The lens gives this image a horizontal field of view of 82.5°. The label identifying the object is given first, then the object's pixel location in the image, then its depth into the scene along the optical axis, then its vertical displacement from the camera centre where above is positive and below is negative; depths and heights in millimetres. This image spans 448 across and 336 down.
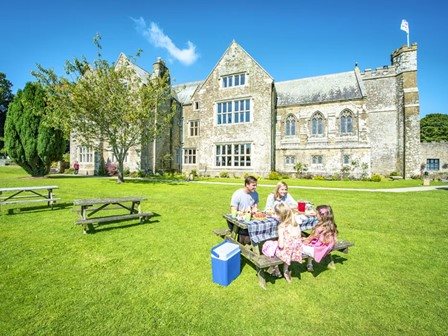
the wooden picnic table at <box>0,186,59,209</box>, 9417 -1439
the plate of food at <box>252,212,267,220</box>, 5555 -1175
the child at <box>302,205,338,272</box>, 4973 -1478
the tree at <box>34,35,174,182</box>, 19062 +4766
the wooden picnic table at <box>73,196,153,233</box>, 7369 -1631
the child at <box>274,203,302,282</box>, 4660 -1417
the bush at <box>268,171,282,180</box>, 25766 -1372
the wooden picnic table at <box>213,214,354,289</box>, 4461 -1639
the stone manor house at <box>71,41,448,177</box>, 27094 +4447
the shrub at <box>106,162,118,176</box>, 29469 -730
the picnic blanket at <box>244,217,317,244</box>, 4762 -1279
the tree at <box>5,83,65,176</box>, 23953 +2935
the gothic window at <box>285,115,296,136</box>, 29703 +4285
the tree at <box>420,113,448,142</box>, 61212 +8678
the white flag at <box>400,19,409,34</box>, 30172 +16118
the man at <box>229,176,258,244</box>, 5805 -897
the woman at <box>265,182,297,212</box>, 6250 -886
